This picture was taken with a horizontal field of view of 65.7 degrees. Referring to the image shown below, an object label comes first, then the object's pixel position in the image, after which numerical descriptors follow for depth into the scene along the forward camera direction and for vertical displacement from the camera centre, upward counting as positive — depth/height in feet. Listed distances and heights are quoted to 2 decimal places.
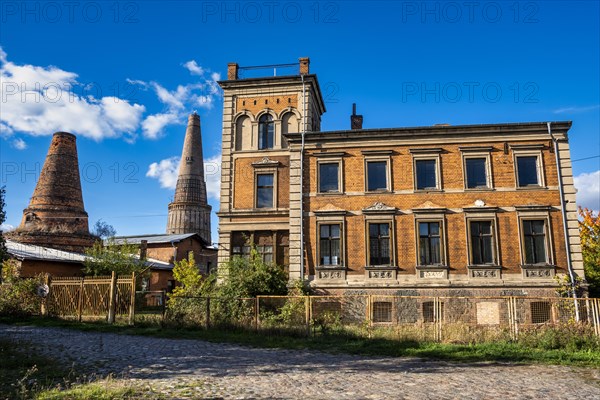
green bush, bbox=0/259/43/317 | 68.39 -0.34
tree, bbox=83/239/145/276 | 98.84 +7.38
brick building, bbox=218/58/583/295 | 66.95 +12.52
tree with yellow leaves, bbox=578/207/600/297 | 82.17 +9.73
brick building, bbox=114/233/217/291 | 130.62 +13.64
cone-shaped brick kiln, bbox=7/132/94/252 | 134.31 +25.72
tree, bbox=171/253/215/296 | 66.28 +2.84
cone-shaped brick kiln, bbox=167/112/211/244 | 218.59 +47.76
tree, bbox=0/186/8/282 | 48.37 +8.13
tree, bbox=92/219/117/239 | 241.70 +33.33
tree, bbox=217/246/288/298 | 64.18 +2.32
